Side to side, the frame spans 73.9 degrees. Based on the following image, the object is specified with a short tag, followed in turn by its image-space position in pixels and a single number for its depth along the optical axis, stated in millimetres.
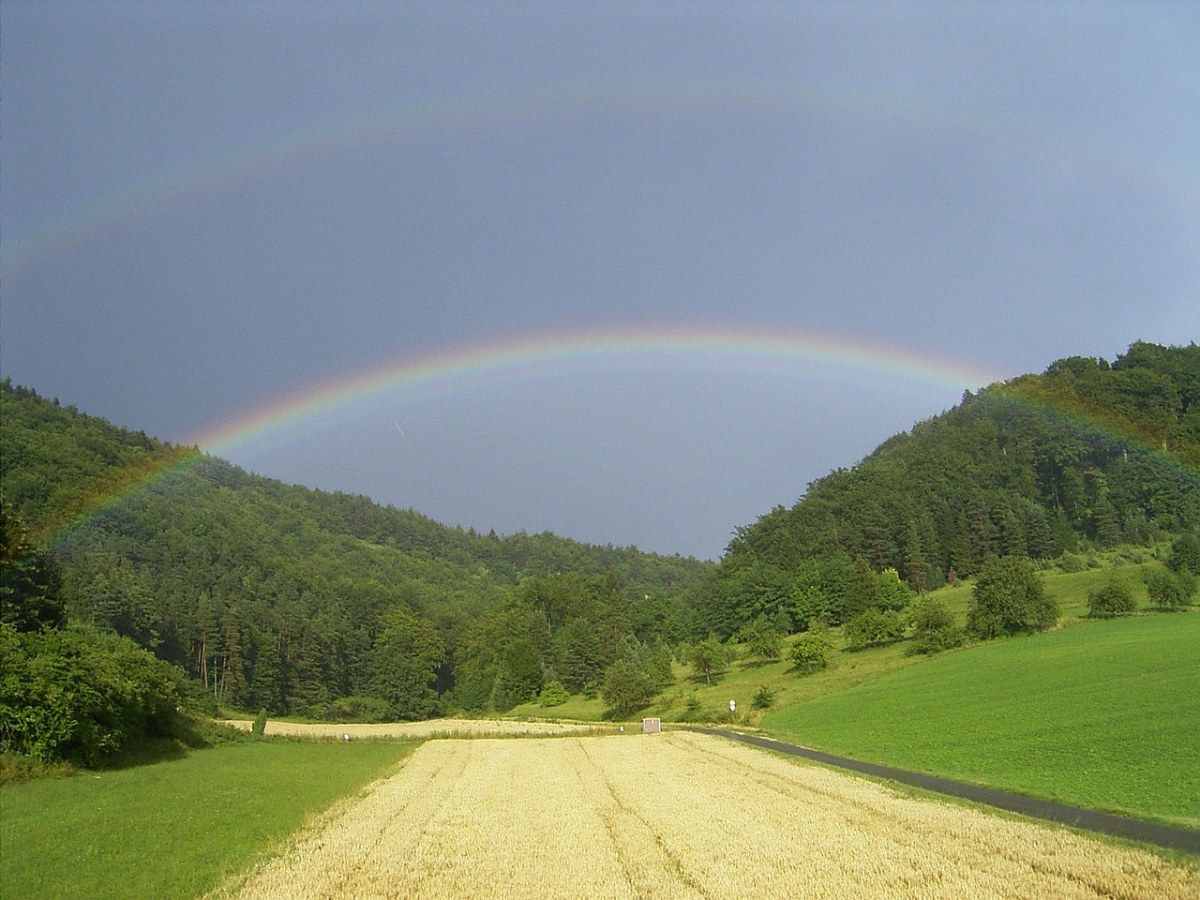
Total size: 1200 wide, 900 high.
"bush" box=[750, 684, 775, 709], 81812
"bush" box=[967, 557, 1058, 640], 92500
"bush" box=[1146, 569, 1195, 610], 89688
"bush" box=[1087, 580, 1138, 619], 91750
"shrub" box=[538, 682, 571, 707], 140500
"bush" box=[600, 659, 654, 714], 106625
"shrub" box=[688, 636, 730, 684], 117169
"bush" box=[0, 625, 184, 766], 37594
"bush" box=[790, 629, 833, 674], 102000
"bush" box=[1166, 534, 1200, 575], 111562
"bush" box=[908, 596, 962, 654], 95500
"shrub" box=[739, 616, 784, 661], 120188
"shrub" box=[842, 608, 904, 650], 110125
